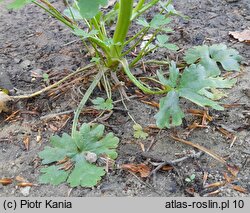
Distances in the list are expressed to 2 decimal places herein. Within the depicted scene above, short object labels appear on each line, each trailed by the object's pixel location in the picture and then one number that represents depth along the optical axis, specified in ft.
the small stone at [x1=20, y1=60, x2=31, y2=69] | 1.71
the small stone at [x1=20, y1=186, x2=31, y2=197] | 1.36
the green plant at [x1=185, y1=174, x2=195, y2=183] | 1.37
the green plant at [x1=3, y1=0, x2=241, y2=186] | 1.39
